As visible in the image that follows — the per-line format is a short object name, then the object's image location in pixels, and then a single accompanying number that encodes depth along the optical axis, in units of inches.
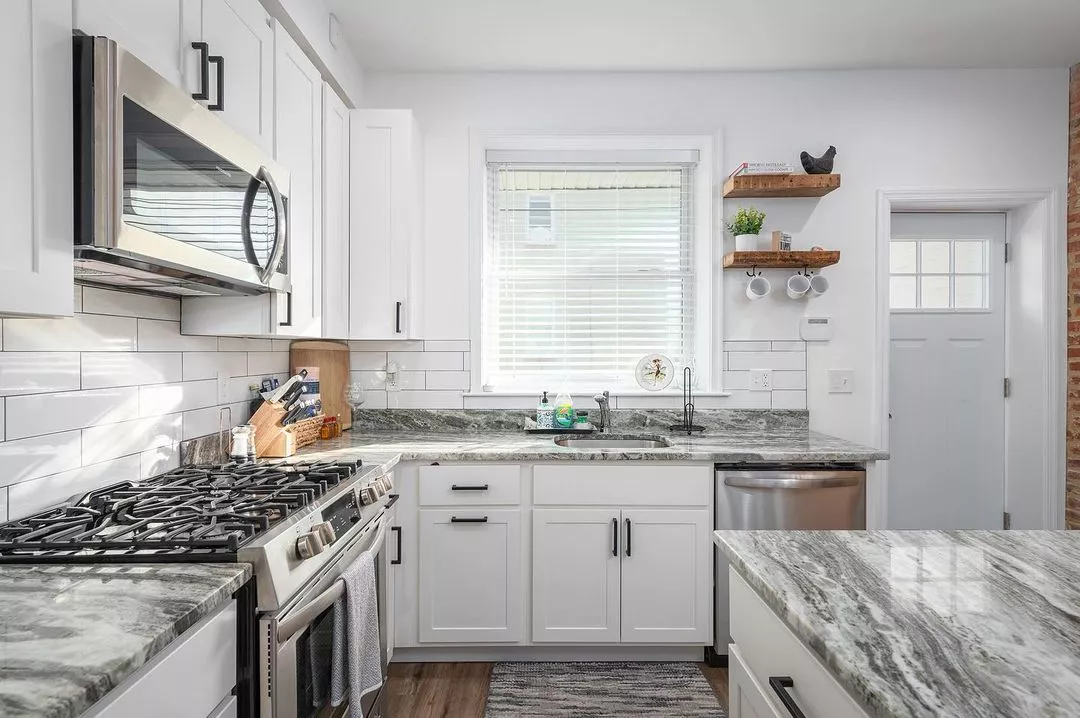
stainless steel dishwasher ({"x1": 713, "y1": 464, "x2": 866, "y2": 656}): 102.6
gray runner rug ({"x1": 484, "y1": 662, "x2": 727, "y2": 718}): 93.0
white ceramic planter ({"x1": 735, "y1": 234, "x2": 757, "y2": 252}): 122.3
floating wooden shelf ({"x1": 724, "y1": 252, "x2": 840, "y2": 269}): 120.9
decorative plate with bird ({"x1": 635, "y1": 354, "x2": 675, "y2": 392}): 128.3
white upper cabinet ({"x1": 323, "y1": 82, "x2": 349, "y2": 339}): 104.4
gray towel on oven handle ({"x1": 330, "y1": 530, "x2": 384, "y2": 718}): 64.7
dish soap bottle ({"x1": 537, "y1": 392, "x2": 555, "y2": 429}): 122.5
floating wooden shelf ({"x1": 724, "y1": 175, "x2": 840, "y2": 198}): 119.5
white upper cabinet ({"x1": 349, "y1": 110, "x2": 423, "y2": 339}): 116.3
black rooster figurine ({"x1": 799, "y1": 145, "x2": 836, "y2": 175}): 120.6
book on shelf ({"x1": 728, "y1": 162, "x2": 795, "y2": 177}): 120.2
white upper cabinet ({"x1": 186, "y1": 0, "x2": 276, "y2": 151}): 66.1
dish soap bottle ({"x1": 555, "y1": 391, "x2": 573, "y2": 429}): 122.3
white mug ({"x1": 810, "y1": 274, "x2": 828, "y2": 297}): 127.3
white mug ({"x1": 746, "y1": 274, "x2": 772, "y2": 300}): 126.5
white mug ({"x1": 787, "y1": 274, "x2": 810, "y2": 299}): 126.3
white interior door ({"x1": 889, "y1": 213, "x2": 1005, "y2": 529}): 132.2
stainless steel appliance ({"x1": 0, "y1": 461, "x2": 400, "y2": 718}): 50.1
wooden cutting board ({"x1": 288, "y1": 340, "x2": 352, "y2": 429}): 116.4
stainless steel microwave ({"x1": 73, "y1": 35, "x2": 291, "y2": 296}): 46.6
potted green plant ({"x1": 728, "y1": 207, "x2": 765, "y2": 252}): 122.3
